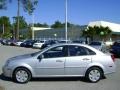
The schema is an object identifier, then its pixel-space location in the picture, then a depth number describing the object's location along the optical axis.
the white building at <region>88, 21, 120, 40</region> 29.50
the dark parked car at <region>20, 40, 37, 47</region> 24.38
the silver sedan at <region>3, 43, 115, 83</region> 5.07
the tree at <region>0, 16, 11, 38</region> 53.68
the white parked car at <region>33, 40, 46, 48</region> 22.18
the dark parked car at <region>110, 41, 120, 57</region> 11.90
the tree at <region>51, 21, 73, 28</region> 73.42
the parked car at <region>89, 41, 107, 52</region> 13.05
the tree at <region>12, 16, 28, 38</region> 54.05
